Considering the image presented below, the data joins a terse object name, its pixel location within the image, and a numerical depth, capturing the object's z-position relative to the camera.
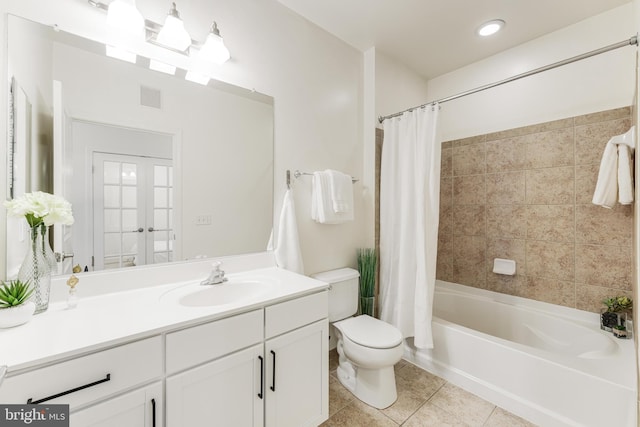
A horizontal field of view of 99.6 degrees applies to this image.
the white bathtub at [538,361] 1.34
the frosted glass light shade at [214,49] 1.43
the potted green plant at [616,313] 1.70
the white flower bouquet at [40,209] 0.90
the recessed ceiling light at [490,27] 2.00
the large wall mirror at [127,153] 1.08
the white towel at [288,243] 1.77
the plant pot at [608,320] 1.72
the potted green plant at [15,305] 0.84
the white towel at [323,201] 1.92
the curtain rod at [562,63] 1.31
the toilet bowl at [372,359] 1.60
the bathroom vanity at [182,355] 0.75
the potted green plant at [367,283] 2.25
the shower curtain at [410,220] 1.95
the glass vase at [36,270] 0.96
